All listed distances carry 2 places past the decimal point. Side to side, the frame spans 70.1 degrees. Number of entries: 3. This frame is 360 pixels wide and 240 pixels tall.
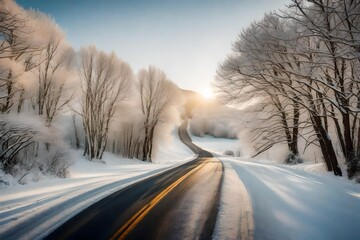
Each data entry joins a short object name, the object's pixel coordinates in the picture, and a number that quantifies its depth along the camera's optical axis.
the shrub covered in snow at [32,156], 10.57
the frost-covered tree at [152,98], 31.66
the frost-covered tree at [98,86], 24.09
